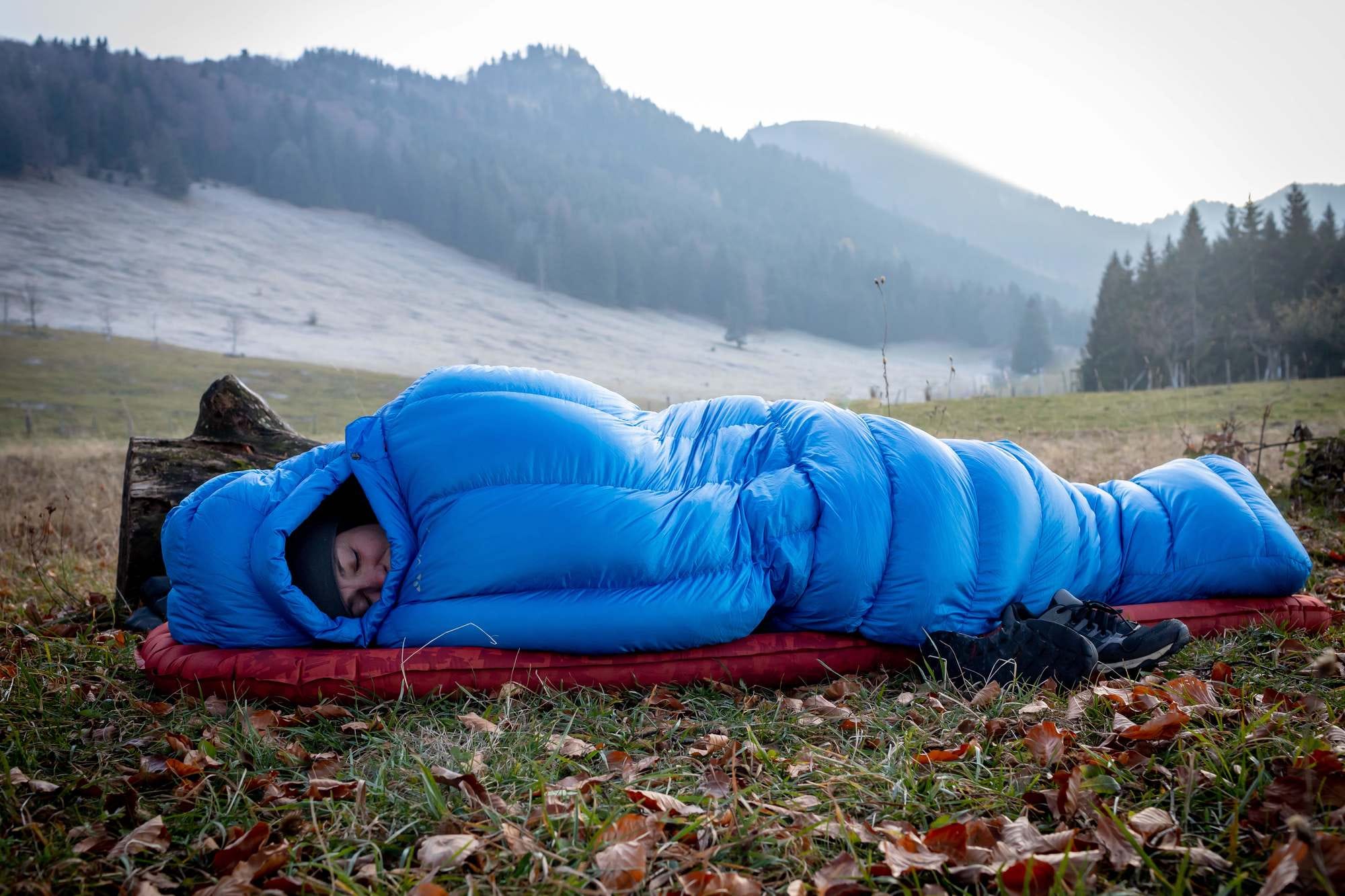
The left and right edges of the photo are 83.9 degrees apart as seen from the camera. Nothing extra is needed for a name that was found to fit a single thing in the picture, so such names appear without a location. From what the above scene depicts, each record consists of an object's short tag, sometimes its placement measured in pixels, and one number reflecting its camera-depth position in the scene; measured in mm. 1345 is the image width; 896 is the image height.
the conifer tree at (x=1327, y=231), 37656
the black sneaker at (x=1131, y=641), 2678
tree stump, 4074
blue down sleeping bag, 2773
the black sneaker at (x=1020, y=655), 2652
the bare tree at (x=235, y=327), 38719
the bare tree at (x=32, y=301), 34656
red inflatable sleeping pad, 2754
